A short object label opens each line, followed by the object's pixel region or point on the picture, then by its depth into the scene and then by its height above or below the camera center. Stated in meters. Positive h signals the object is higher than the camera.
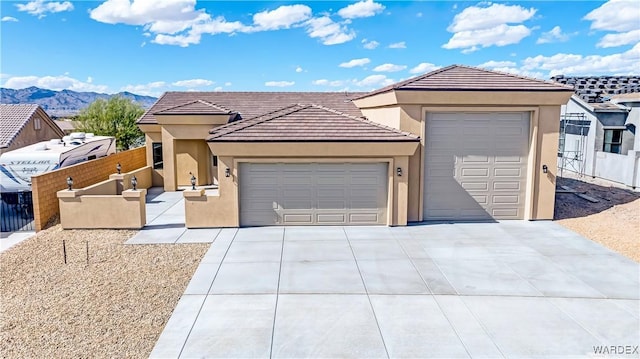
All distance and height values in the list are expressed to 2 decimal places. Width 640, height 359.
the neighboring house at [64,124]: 47.57 +0.41
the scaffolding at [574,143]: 22.30 -0.59
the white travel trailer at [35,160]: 15.17 -1.24
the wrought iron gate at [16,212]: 13.52 -2.75
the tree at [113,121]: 34.19 +0.54
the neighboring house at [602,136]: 19.12 -0.23
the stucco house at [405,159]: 12.94 -0.90
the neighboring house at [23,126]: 24.97 +0.08
